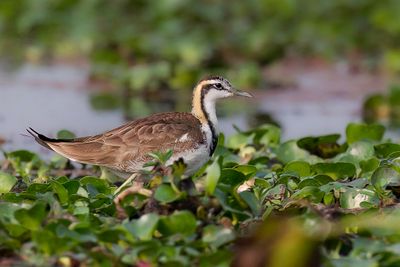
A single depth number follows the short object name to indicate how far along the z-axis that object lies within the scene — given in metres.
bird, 16.41
